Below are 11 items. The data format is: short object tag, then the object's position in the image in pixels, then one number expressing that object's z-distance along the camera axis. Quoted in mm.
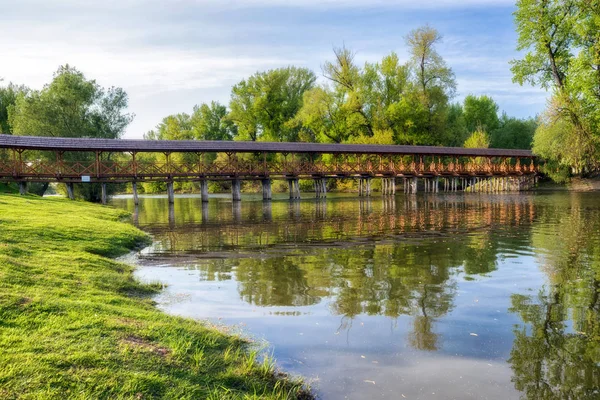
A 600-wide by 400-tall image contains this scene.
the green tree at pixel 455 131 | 60844
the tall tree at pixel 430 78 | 56219
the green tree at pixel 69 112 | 40375
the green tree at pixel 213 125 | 78125
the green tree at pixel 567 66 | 33094
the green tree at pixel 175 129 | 81012
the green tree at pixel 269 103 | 67188
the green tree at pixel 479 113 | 83250
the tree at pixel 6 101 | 50594
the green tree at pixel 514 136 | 75500
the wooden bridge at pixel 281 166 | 33156
